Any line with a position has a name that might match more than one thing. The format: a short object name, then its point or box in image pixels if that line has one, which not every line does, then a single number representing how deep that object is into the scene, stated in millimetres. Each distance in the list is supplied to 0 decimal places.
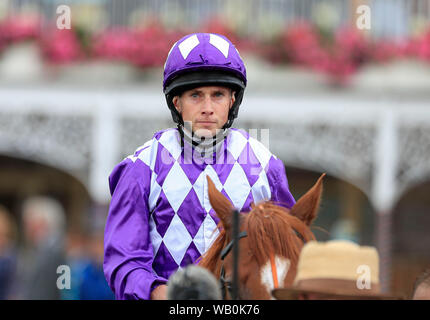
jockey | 5594
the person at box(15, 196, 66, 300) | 12539
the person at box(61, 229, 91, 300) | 14463
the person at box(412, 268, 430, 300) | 5340
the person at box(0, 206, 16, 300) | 13773
